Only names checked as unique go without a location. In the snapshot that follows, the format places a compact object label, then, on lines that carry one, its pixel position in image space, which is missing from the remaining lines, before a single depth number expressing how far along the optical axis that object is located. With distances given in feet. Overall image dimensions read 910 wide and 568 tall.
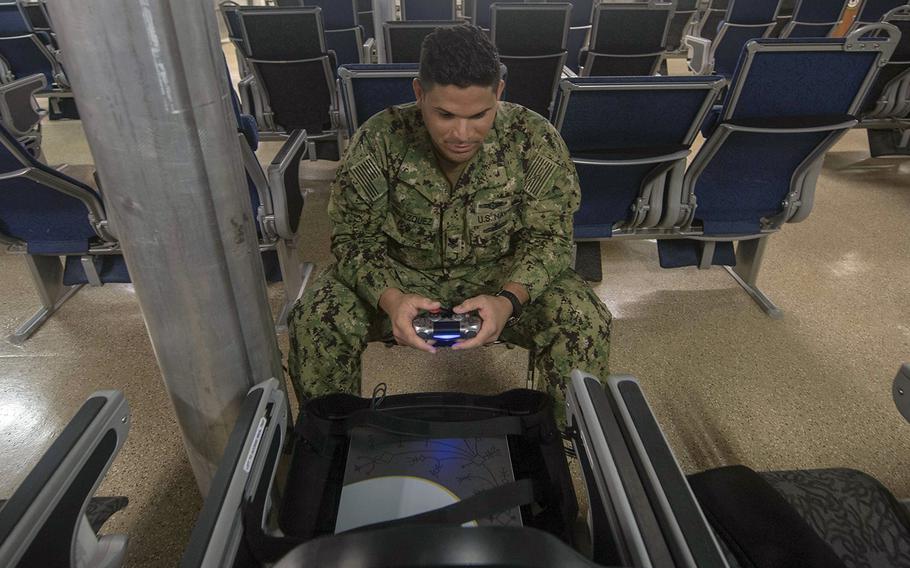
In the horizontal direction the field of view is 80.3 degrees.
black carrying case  2.87
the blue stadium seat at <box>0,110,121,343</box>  5.36
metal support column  2.36
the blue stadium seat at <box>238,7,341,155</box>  9.20
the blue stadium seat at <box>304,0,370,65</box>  12.49
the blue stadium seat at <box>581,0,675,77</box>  11.43
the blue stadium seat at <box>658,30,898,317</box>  5.40
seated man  4.25
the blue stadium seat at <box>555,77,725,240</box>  5.19
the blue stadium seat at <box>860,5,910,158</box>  9.69
